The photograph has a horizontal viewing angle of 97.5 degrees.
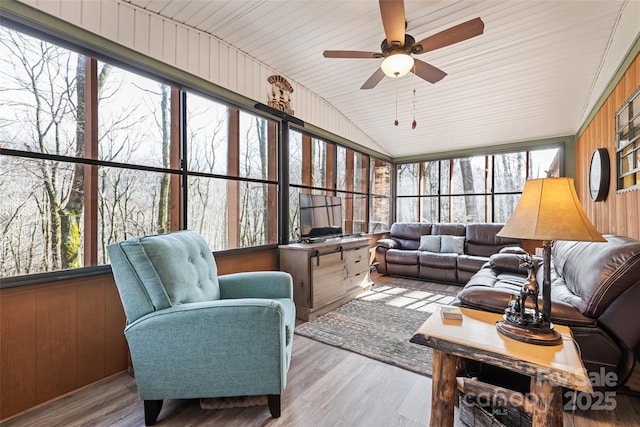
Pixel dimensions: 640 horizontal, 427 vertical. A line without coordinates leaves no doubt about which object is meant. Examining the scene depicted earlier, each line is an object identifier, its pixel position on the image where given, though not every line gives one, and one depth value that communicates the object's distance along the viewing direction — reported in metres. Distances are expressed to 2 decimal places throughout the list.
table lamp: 1.18
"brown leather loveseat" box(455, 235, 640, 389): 1.46
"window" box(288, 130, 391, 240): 3.94
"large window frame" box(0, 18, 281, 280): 1.84
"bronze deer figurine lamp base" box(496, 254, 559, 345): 1.26
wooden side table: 1.09
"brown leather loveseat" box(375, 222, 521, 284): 4.62
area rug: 2.32
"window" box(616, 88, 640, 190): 2.13
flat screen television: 3.55
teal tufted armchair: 1.50
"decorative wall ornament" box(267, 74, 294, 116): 3.42
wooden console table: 3.18
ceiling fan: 1.93
